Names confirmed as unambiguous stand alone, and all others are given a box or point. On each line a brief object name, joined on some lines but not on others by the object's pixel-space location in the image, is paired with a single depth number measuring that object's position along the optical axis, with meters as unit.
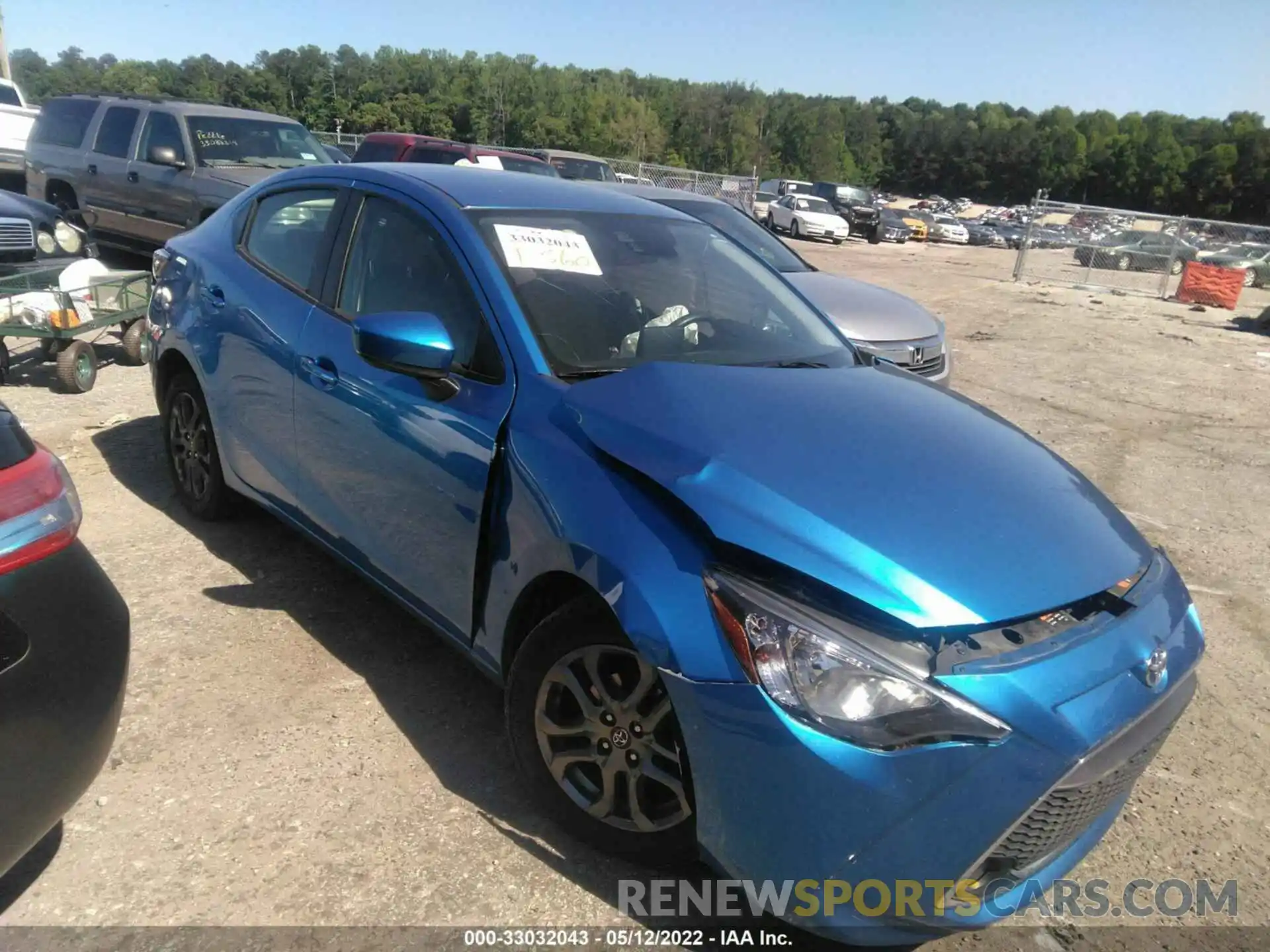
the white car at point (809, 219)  29.06
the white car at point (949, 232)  41.88
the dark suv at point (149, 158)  9.53
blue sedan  1.88
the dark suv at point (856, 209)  33.19
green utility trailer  6.16
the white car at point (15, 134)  13.64
